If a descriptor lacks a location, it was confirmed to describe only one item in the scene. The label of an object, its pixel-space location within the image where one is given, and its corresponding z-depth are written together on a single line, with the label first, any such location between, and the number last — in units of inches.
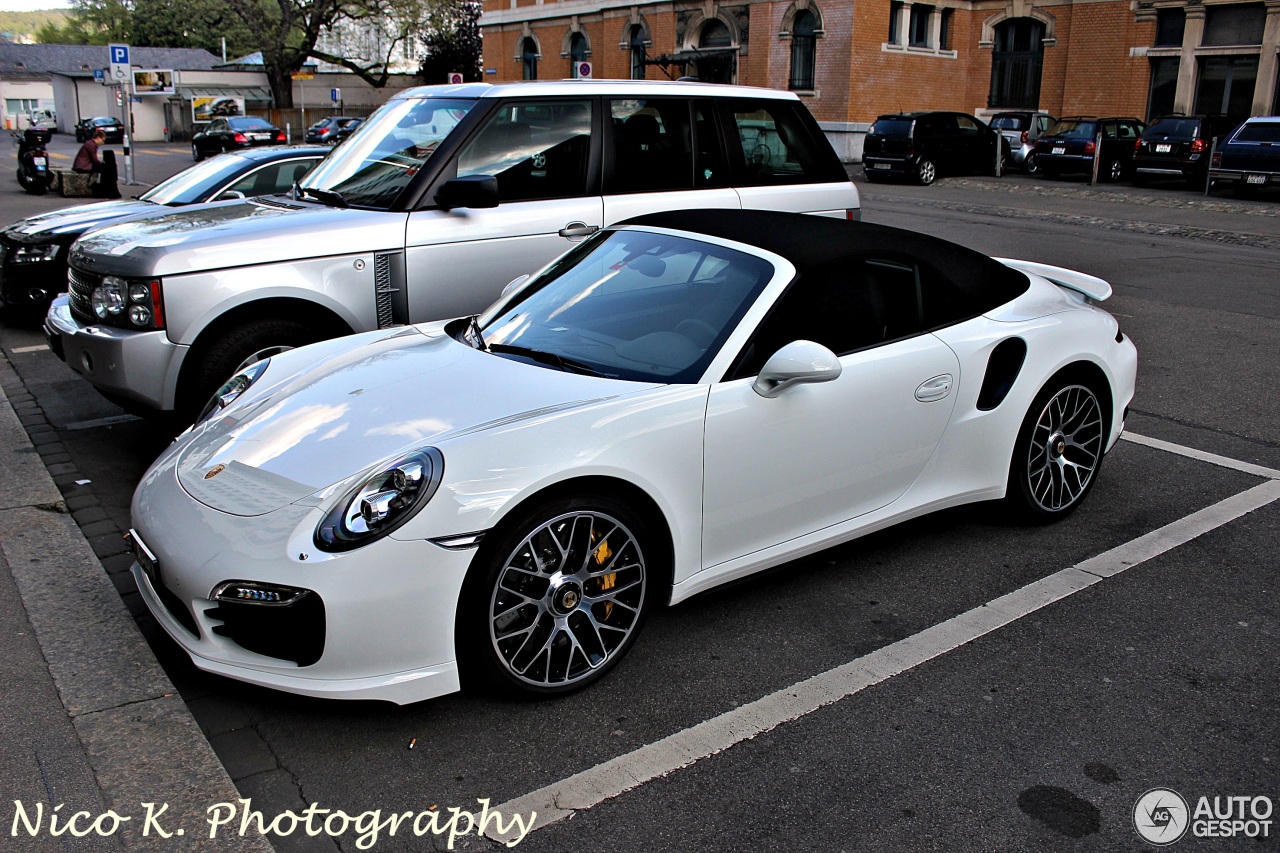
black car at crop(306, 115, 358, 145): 1457.9
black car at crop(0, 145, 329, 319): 370.6
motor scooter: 853.8
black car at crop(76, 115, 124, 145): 2186.3
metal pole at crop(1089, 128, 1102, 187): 1040.2
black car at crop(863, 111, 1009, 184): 1056.2
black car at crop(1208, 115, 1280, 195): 879.1
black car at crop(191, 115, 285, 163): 1518.2
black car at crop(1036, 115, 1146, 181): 1050.1
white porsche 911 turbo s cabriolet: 125.7
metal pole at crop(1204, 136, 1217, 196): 922.7
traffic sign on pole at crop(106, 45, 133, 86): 896.3
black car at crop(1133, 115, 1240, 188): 973.8
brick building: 1268.5
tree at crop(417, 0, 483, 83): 2620.6
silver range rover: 219.8
